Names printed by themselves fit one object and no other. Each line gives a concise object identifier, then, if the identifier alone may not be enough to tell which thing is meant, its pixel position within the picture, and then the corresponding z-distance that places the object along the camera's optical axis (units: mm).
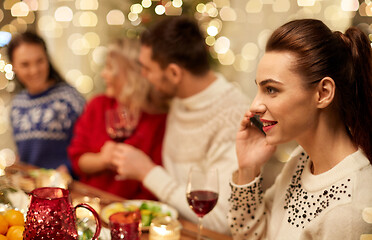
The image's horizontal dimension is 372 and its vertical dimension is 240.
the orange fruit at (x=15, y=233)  883
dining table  1309
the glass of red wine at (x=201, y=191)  1142
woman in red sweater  2061
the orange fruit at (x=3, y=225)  894
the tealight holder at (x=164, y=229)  1200
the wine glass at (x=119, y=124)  1798
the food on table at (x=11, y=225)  886
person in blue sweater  2453
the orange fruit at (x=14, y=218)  923
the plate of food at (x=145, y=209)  1348
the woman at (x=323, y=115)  938
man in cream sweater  1634
